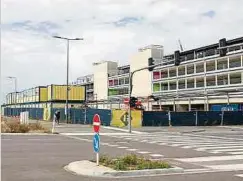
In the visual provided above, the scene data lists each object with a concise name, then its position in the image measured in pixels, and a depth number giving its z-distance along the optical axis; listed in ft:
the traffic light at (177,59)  100.22
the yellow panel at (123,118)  148.77
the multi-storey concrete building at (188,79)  244.42
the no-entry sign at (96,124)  44.26
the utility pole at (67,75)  174.07
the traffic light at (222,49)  89.35
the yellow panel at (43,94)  280.10
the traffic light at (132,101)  120.09
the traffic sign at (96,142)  44.10
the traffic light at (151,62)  107.92
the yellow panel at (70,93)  250.16
